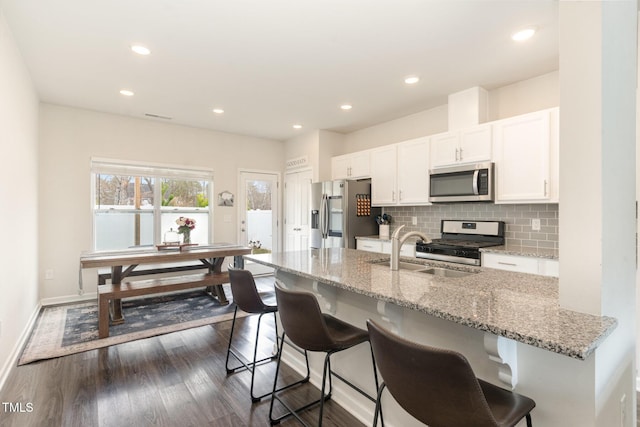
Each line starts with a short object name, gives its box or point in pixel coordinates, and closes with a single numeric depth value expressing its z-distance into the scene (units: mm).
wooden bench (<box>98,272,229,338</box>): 3157
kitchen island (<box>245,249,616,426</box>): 1001
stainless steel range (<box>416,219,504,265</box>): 3266
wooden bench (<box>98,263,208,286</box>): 4098
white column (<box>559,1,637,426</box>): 1103
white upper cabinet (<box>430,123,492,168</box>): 3371
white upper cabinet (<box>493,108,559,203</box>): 2871
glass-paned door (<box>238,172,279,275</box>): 5863
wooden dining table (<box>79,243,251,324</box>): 3342
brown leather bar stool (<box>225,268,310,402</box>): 2174
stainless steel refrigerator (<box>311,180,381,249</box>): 4645
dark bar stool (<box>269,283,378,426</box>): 1549
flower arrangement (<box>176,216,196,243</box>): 4266
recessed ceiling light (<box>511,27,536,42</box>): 2467
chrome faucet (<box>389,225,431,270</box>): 1922
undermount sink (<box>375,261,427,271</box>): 2160
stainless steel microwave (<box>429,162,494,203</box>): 3316
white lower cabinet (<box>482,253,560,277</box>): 2741
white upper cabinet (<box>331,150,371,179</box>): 4781
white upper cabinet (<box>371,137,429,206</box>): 4008
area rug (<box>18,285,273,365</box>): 2941
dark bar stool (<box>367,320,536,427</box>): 893
